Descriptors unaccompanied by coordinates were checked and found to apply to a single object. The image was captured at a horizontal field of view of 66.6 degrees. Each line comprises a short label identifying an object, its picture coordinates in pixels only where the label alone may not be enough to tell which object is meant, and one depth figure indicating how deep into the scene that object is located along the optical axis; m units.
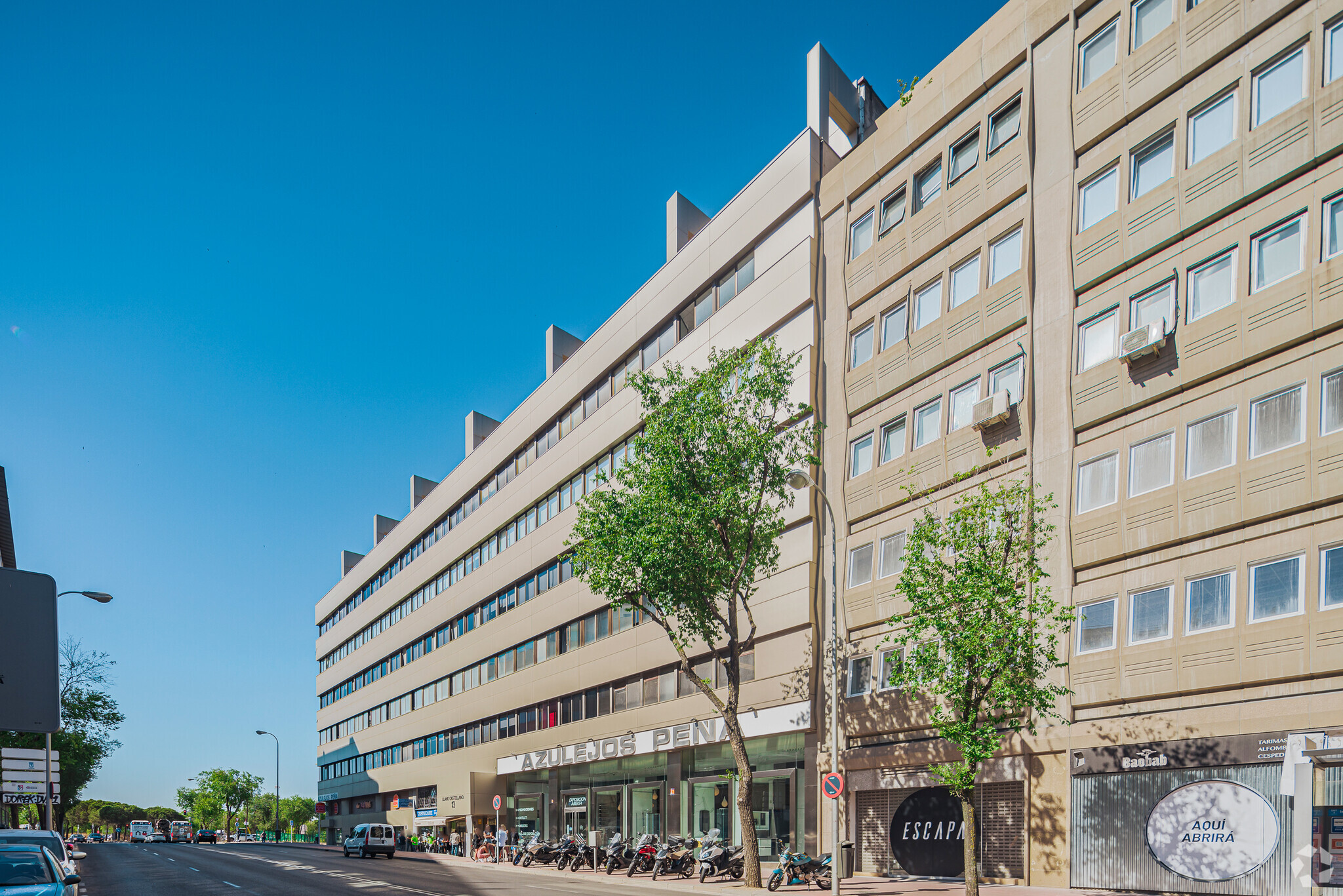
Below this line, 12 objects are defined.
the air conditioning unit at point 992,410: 23.42
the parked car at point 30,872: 11.70
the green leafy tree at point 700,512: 25.88
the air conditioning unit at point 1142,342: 20.20
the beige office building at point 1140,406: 17.86
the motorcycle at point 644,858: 29.95
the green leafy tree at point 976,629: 18.69
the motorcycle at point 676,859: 29.05
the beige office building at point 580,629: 31.48
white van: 48.84
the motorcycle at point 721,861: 26.86
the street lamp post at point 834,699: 20.75
